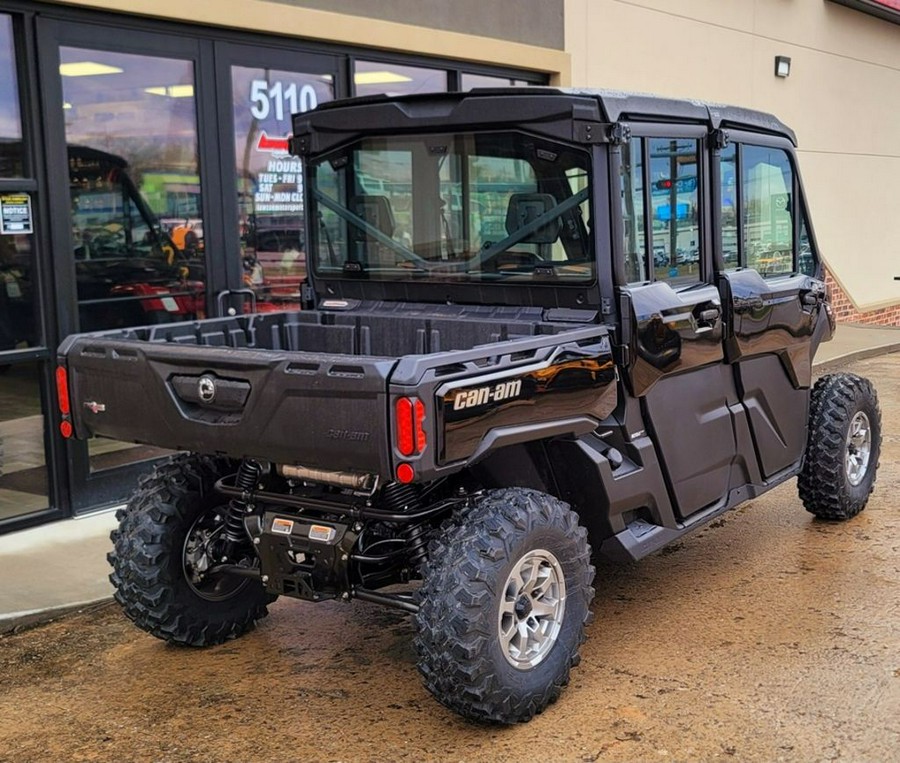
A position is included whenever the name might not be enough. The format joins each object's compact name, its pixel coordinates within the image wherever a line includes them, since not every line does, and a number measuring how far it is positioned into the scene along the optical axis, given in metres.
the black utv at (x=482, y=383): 3.83
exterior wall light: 14.23
